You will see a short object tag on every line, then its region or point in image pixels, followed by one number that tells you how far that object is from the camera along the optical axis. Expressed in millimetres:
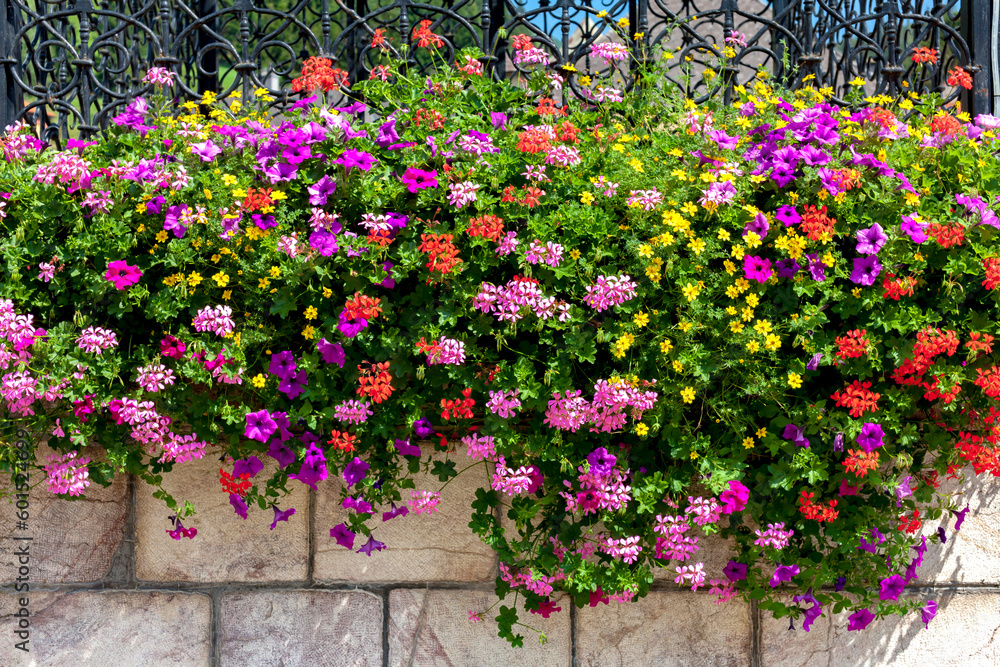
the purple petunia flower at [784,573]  2209
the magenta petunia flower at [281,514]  2281
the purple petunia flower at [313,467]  2117
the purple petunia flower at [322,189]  2105
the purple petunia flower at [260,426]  2074
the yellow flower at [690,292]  2018
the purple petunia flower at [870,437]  2082
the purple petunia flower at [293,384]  2074
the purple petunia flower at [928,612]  2381
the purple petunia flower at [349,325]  2008
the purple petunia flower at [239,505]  2254
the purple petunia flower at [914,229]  2068
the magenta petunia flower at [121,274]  2061
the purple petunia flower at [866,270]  2074
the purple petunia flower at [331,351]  2061
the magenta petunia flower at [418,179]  2084
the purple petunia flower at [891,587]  2280
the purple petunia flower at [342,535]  2238
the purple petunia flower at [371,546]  2266
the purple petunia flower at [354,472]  2154
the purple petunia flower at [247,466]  2162
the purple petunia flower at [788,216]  2088
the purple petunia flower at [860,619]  2293
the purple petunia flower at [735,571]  2293
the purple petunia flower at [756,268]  2068
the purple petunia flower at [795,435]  2109
